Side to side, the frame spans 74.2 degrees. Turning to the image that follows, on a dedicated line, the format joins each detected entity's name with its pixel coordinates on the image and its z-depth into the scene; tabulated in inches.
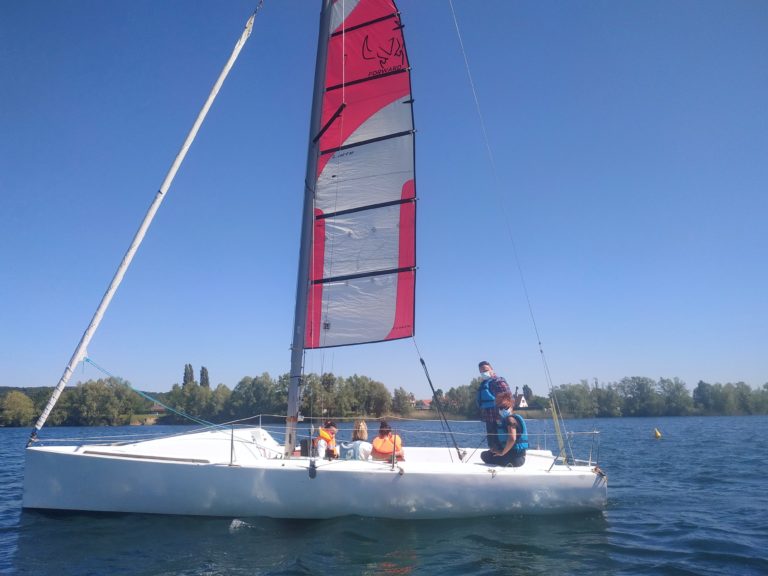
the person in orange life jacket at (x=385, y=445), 340.8
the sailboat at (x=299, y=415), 302.8
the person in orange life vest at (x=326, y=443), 341.5
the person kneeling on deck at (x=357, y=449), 343.6
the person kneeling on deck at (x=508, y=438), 327.6
